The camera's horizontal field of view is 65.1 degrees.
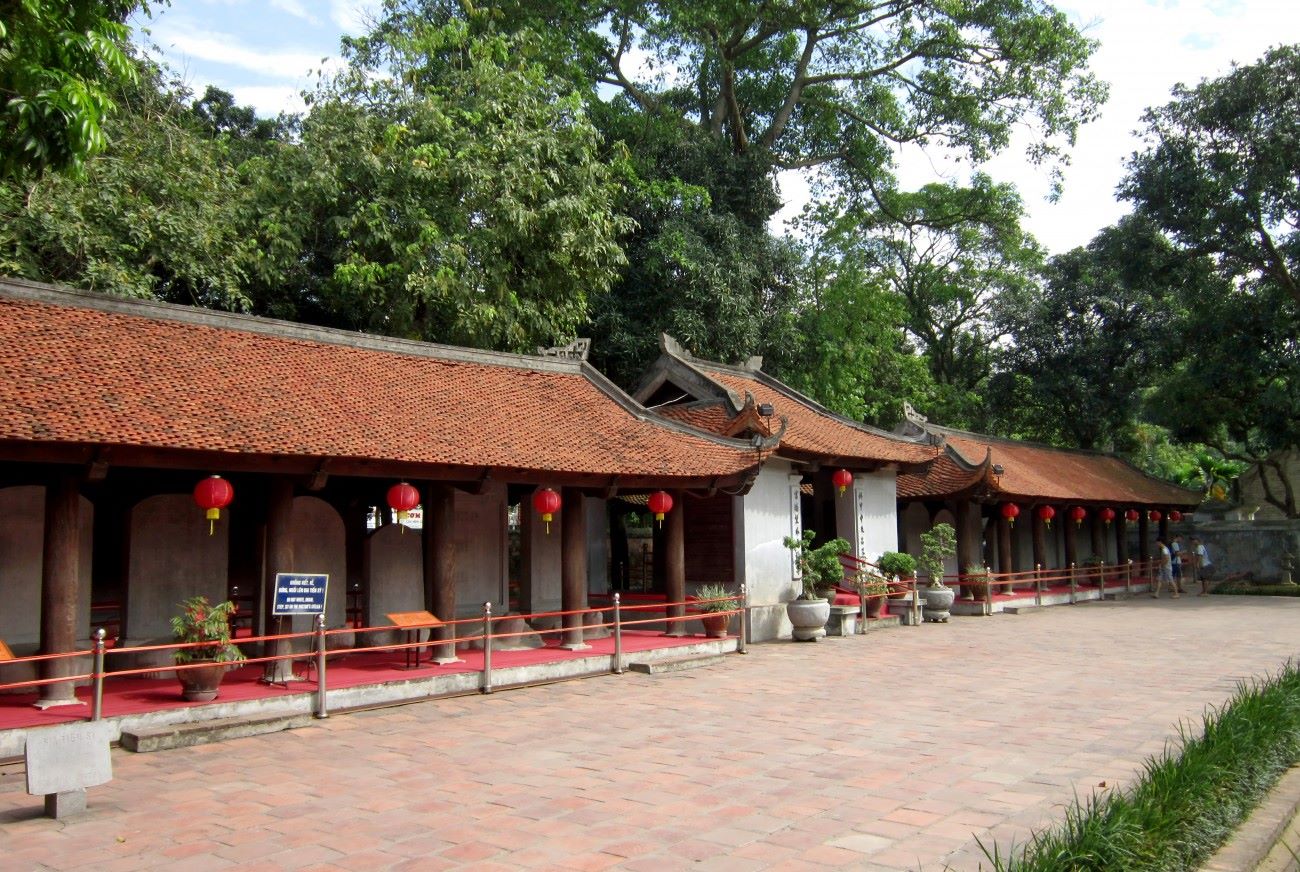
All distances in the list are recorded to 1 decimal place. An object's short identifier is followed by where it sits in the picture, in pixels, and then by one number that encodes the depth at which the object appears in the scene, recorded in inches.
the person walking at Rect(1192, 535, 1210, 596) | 1059.3
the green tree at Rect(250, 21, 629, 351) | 755.4
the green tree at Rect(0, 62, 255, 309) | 623.8
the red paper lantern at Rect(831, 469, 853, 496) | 720.3
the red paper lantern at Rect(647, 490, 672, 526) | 570.6
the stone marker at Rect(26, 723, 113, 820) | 255.1
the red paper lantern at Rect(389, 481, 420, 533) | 464.8
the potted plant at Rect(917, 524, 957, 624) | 762.2
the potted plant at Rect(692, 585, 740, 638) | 579.2
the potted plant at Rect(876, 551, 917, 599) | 733.3
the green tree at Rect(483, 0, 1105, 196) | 1016.9
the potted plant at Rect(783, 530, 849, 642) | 627.5
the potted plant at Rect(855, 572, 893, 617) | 710.5
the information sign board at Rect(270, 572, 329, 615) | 411.2
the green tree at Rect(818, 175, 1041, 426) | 1408.7
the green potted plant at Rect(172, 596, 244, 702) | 378.3
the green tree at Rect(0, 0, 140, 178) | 274.5
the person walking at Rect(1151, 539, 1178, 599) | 1052.5
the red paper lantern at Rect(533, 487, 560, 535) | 521.7
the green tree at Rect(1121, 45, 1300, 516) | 1030.4
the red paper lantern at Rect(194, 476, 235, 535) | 401.7
